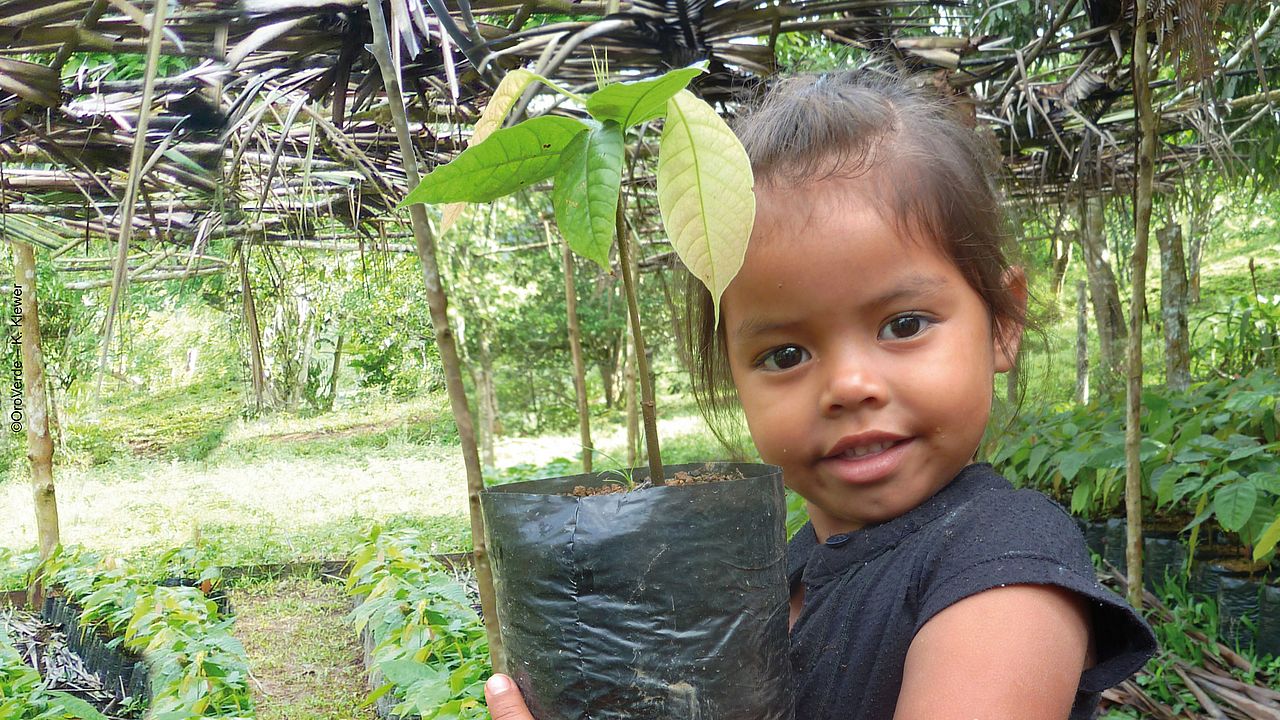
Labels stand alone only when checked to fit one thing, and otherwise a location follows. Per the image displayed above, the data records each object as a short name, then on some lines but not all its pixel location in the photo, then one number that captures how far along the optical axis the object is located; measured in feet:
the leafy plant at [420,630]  3.77
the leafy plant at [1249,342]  9.24
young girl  1.55
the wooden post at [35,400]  8.75
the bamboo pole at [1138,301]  3.91
